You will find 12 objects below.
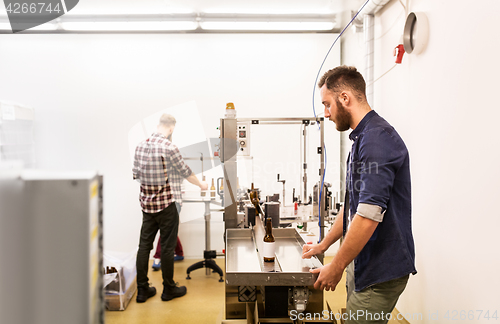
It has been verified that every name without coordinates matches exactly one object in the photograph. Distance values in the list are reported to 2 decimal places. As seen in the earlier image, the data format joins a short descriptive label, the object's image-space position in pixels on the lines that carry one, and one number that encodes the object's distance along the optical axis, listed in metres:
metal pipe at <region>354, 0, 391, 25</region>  2.78
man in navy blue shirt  1.30
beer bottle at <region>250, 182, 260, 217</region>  2.42
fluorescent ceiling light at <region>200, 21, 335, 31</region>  3.63
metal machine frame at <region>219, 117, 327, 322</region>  1.56
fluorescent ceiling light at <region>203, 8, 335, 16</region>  3.65
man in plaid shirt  2.89
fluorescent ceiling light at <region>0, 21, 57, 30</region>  3.72
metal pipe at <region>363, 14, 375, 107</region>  3.11
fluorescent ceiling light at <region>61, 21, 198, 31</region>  3.56
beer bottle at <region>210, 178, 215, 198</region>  3.68
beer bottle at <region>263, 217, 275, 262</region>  1.71
